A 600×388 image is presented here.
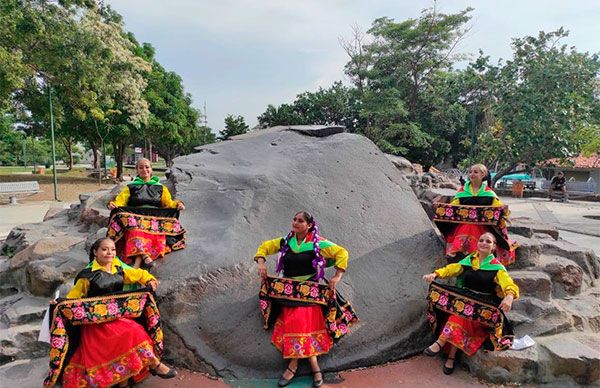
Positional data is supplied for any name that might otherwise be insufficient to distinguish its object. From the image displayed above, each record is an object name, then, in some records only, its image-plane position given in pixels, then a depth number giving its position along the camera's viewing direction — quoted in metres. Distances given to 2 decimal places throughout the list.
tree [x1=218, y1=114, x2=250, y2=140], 25.86
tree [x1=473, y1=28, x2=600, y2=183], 12.42
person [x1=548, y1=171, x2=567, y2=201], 18.83
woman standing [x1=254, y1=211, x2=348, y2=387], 3.54
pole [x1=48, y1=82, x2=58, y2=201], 15.35
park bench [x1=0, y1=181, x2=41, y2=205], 16.88
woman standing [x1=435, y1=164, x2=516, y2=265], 4.43
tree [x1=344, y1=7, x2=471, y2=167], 21.84
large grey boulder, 3.80
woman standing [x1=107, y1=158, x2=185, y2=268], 4.24
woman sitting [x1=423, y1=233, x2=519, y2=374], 3.63
